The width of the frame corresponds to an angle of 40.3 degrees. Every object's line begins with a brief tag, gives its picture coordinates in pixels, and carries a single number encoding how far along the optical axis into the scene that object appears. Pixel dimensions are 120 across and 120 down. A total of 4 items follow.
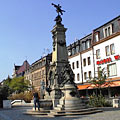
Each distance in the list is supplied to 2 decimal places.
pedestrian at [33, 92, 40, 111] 13.07
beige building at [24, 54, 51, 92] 48.01
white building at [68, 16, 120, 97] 24.71
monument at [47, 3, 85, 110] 12.46
